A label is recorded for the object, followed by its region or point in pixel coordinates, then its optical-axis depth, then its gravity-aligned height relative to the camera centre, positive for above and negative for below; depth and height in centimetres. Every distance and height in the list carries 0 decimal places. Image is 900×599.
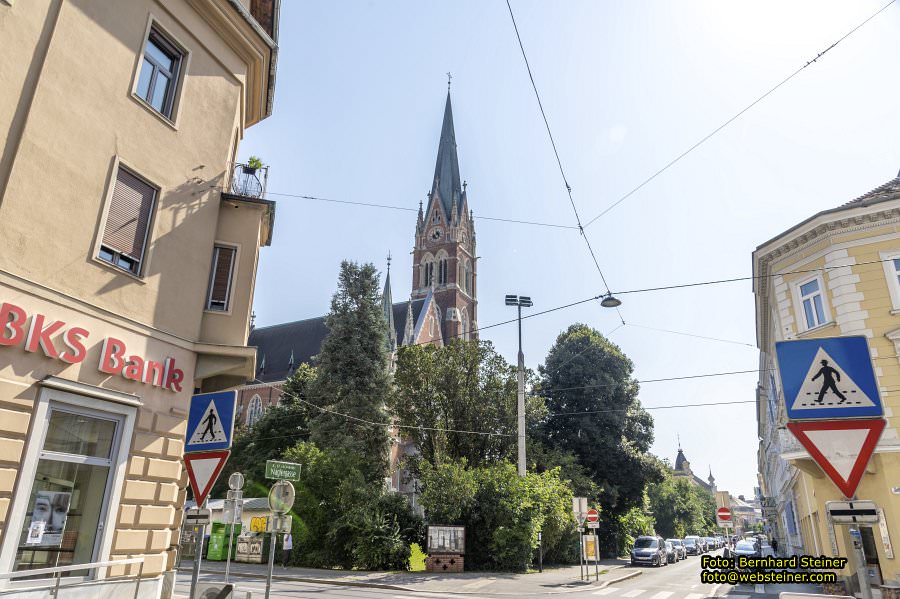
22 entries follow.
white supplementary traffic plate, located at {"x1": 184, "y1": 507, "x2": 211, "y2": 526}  679 -22
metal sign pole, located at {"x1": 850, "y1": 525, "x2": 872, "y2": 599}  346 -41
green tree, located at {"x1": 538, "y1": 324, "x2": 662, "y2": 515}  3622 +529
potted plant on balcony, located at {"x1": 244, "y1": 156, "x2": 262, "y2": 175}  1182 +661
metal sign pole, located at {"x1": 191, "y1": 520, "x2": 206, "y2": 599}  647 -64
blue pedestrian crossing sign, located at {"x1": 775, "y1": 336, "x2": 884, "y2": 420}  407 +86
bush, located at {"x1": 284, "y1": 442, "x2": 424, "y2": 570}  2209 -83
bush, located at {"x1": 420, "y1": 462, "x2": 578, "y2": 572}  2212 -34
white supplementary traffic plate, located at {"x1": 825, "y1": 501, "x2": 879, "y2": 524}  396 -6
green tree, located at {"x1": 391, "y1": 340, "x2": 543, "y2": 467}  3139 +498
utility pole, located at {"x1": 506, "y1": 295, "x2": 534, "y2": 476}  2333 +344
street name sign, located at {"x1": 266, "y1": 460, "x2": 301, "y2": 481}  1163 +54
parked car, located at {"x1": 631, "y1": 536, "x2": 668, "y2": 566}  2918 -250
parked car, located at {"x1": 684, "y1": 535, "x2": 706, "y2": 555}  5051 -370
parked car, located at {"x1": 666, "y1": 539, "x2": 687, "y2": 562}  3834 -307
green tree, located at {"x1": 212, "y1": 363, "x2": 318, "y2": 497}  3909 +433
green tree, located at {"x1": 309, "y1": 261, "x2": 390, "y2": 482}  3112 +700
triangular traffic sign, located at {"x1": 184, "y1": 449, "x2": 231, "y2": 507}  679 +33
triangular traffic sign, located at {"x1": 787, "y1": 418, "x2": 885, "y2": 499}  392 +39
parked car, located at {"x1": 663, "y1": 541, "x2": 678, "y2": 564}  3287 -294
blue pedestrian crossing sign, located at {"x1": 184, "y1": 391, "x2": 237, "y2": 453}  716 +92
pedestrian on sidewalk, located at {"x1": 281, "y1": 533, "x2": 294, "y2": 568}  2248 -185
